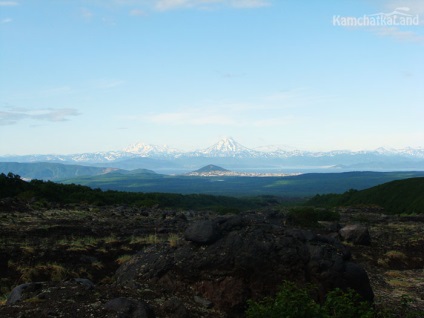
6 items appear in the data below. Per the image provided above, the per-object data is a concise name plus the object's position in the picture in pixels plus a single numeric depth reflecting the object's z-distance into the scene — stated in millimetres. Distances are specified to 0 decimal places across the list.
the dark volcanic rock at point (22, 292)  12289
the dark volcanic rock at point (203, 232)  16859
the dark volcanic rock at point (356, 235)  31578
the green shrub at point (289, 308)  10531
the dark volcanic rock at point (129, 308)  11297
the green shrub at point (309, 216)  42531
